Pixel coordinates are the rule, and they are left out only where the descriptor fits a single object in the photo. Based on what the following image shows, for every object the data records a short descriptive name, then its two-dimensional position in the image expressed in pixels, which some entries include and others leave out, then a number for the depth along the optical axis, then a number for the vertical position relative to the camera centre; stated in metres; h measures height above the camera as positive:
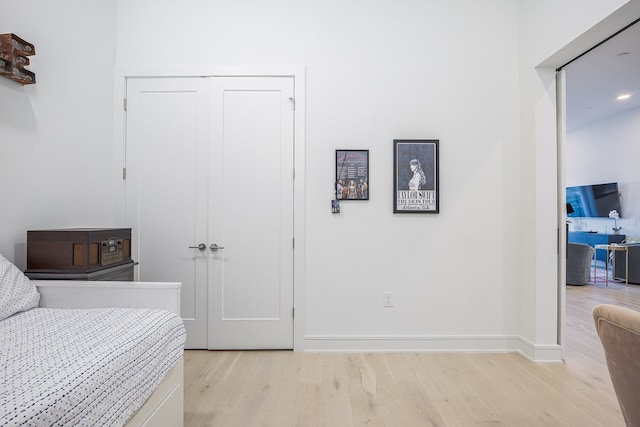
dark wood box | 1.86 -0.22
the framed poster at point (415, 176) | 2.69 +0.35
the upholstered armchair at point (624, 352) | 0.71 -0.31
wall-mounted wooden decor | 1.80 +0.91
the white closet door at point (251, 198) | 2.70 +0.15
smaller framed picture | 2.69 +0.35
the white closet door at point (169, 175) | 2.72 +0.35
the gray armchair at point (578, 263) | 5.28 -0.73
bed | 0.88 -0.48
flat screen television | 6.66 +0.43
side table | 5.57 -0.53
